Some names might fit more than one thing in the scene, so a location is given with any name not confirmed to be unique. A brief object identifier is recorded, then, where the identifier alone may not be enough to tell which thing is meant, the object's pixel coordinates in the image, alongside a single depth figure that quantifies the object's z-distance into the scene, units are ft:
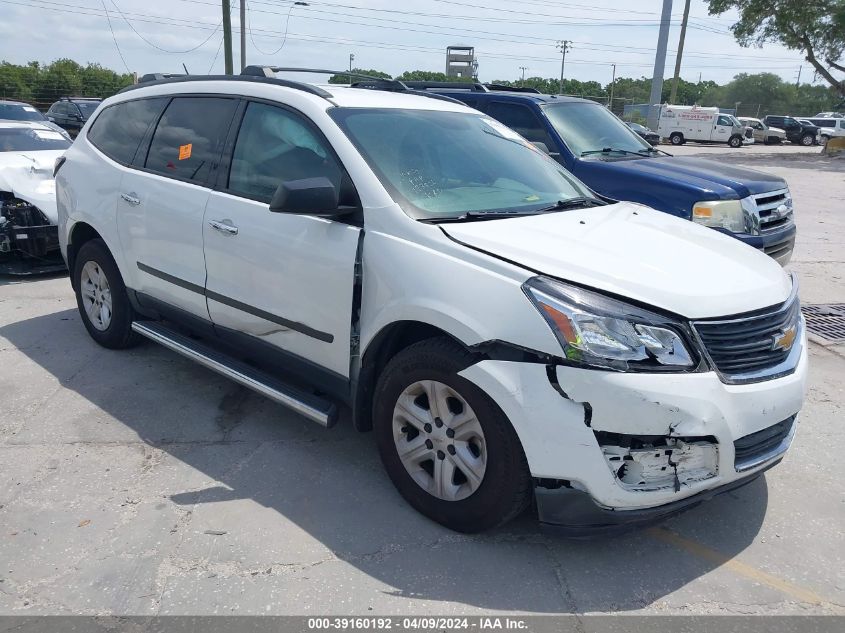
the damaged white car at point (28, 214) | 23.24
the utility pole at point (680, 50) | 148.97
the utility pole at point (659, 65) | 89.15
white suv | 8.84
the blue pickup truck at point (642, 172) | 20.03
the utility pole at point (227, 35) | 80.02
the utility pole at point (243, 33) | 90.01
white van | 135.64
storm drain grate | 19.98
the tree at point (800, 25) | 105.70
